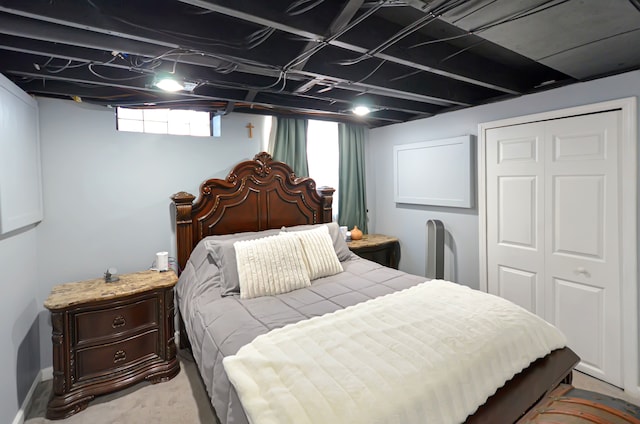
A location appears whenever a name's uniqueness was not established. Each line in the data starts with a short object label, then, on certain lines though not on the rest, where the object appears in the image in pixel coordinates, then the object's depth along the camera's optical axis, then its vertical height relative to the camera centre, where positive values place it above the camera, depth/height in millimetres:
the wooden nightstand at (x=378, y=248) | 3588 -528
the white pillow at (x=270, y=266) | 2254 -455
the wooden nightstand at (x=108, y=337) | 2064 -907
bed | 1376 -632
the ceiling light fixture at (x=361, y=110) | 3032 +912
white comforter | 1144 -679
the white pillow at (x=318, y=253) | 2604 -416
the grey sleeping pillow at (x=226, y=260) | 2273 -407
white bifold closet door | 2303 -213
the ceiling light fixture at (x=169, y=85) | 2047 +818
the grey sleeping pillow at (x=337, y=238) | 3037 -334
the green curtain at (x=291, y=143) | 3420 +679
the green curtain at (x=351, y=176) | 3969 +351
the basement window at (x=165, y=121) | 2771 +795
